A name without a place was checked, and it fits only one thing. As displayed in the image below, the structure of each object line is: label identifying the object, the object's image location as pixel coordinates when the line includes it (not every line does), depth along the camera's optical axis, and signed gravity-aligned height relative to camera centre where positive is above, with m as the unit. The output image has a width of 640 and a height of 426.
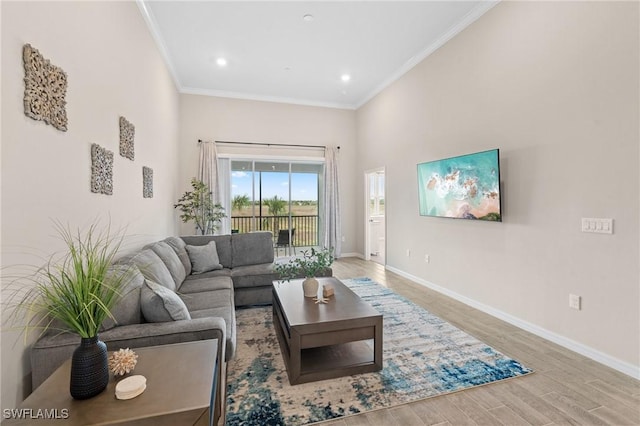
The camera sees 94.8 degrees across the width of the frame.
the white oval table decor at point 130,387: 1.15 -0.69
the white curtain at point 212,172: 5.94 +0.81
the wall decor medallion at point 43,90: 1.53 +0.70
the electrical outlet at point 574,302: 2.57 -0.82
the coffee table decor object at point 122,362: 1.27 -0.66
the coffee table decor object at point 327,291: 2.62 -0.72
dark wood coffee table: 2.10 -0.92
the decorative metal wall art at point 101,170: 2.25 +0.35
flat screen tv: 3.21 +0.28
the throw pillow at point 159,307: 1.83 -0.59
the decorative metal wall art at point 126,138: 2.82 +0.74
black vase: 1.14 -0.62
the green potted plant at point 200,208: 5.44 +0.07
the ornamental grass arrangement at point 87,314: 1.15 -0.41
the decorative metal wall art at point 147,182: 3.53 +0.38
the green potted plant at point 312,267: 2.61 -0.50
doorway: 6.66 -0.16
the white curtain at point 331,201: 6.75 +0.22
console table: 1.06 -0.73
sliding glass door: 6.36 +0.27
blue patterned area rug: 1.86 -1.24
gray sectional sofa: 1.59 -0.67
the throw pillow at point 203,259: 3.75 -0.61
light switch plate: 2.35 -0.14
